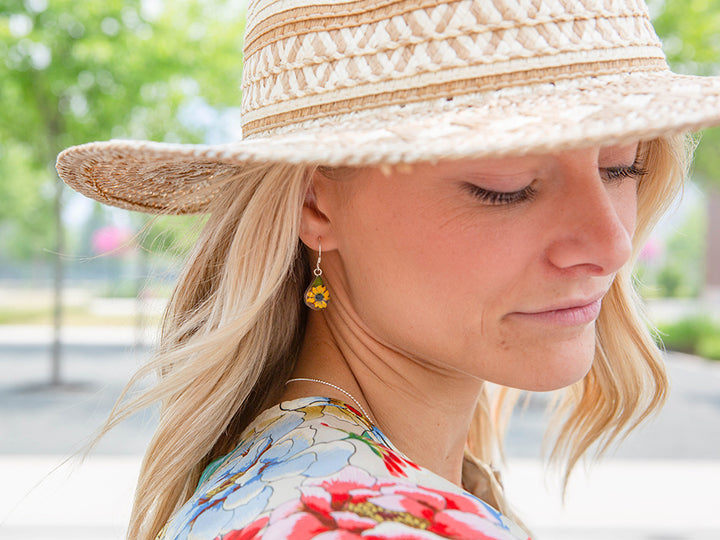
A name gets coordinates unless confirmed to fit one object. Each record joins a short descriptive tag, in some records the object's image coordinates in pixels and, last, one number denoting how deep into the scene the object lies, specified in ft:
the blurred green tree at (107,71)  25.10
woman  1.83
